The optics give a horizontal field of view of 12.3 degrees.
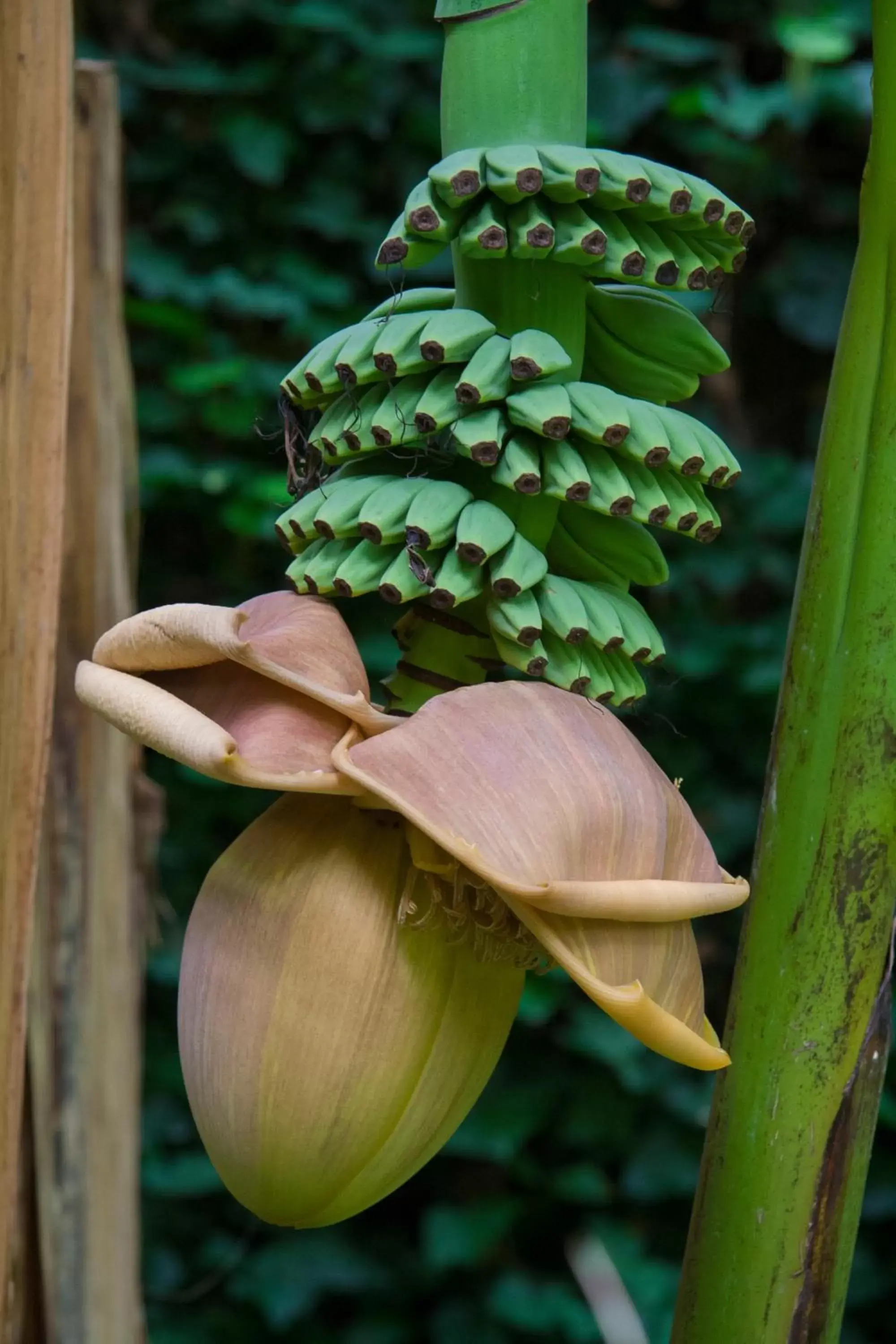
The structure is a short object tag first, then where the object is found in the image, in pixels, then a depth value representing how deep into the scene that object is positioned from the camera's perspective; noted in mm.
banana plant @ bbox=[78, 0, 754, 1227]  1535
